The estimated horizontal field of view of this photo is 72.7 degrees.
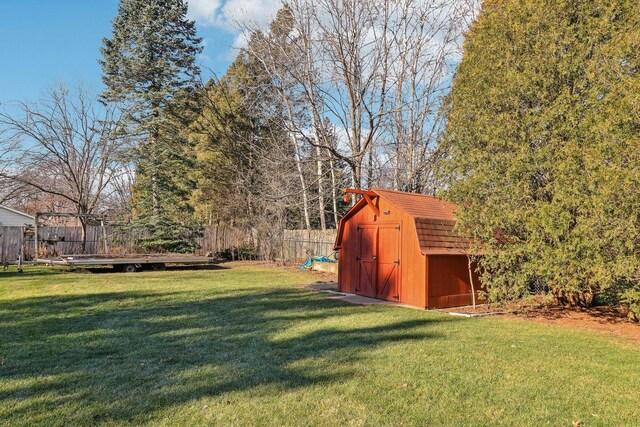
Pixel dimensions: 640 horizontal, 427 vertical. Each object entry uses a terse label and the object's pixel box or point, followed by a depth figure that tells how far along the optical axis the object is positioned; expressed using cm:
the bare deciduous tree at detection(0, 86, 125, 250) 2356
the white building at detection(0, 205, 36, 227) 2661
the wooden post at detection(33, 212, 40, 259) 1786
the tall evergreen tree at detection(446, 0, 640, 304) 683
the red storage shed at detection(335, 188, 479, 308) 967
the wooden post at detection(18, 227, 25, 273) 1879
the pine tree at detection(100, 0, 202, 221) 2234
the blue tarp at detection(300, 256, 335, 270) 1765
